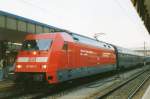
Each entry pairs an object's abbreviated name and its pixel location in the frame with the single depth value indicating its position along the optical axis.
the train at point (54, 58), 8.19
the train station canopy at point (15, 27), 13.75
